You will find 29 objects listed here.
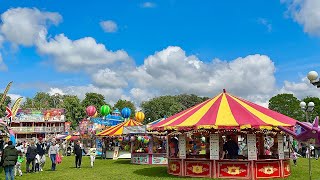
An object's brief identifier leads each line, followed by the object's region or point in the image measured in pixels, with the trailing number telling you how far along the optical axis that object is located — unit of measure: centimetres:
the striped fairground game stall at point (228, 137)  1434
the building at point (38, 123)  6147
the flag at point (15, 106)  2439
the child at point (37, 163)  1828
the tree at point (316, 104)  5991
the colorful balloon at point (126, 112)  3619
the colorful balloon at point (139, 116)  3219
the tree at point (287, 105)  6019
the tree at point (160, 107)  7429
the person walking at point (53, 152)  1855
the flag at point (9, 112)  2496
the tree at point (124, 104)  8652
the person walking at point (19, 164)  1644
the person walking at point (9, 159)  1235
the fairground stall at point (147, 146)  2264
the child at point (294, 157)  2083
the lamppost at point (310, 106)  1800
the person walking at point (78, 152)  2003
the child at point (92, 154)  2134
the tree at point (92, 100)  7425
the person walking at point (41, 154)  1819
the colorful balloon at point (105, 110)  3947
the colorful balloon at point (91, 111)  3959
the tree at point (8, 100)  7462
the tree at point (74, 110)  7181
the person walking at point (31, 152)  1725
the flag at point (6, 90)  1890
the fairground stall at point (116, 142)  2794
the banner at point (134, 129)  2338
